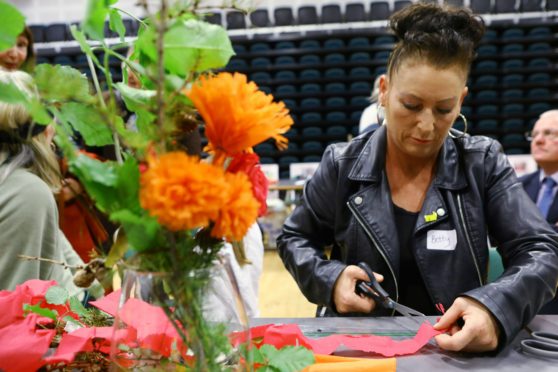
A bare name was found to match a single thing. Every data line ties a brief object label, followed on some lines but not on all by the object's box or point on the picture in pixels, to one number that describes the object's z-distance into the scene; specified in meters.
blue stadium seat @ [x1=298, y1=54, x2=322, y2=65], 9.44
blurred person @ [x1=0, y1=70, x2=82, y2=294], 1.30
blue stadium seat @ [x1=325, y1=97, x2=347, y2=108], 9.23
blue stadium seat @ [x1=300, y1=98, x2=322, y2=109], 9.32
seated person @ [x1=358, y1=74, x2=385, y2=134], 3.63
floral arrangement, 0.50
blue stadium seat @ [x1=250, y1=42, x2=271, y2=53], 9.58
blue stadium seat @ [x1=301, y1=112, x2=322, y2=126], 9.20
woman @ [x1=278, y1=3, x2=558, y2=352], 1.16
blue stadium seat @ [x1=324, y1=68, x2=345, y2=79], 9.34
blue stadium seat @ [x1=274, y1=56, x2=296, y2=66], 9.48
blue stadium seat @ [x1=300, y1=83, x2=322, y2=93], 9.38
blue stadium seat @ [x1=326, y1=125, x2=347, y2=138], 9.05
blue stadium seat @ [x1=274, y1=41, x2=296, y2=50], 9.56
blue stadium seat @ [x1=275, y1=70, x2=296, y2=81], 9.45
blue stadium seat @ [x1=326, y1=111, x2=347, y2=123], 9.16
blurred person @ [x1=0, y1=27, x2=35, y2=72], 2.25
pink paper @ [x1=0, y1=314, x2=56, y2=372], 0.77
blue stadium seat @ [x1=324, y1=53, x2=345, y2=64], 9.37
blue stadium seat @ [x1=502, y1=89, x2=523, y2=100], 8.80
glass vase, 0.53
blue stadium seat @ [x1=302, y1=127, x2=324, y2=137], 9.09
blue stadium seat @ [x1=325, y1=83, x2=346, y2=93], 9.28
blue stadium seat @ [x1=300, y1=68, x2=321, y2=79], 9.41
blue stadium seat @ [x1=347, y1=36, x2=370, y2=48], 9.36
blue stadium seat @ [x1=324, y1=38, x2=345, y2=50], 9.44
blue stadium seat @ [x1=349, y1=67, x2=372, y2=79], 9.20
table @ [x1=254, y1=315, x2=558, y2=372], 0.85
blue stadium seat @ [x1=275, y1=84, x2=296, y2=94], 9.40
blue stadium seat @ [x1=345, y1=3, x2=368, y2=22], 9.83
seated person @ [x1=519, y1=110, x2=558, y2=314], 2.81
